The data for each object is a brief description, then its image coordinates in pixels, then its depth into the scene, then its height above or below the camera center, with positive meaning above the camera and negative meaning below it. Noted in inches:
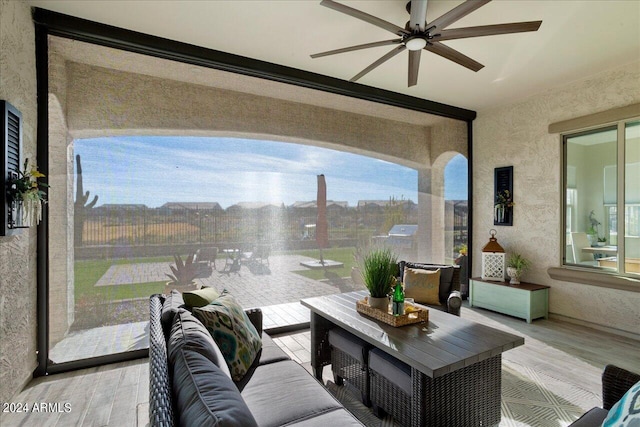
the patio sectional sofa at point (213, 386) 35.1 -21.7
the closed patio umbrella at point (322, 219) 154.6 -1.8
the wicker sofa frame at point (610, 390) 54.9 -30.9
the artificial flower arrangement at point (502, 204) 181.6 +6.5
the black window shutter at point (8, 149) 80.6 +17.1
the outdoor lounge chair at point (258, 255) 137.0 -16.8
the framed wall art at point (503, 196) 181.6 +11.2
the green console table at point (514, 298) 156.0 -41.8
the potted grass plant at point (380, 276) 97.0 -18.3
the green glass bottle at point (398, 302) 89.1 -23.8
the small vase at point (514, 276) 167.3 -31.2
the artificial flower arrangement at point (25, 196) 85.5 +5.0
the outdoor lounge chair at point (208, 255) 128.2 -15.8
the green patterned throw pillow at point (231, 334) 68.9 -26.4
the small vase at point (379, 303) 96.9 -26.3
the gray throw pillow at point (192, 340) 50.6 -20.5
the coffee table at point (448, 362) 68.6 -30.6
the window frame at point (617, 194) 137.8 +8.9
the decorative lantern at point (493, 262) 175.6 -25.3
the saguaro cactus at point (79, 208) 109.3 +2.4
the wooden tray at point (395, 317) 87.4 -28.2
